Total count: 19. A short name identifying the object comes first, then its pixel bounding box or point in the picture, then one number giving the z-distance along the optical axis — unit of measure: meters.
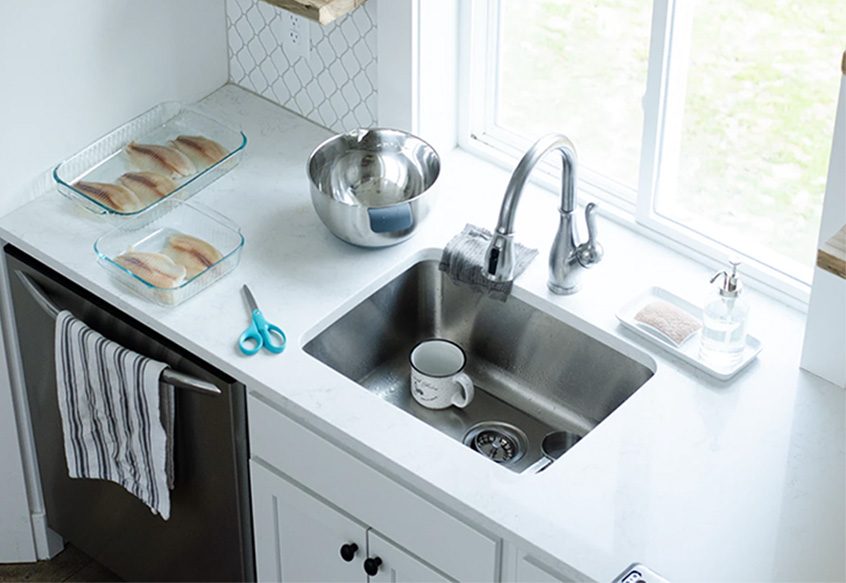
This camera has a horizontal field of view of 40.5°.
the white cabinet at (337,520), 1.88
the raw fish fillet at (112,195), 2.32
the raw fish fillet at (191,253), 2.20
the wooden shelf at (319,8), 2.20
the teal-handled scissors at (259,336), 2.04
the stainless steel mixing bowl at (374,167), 2.34
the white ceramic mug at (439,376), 2.21
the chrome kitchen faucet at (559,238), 1.89
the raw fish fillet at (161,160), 2.42
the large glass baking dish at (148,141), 2.36
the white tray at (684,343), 2.00
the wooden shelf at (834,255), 1.31
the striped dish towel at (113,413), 2.19
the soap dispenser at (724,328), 1.97
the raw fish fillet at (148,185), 2.36
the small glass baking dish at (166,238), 2.16
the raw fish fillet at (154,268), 2.16
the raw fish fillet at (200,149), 2.44
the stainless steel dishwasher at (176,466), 2.15
